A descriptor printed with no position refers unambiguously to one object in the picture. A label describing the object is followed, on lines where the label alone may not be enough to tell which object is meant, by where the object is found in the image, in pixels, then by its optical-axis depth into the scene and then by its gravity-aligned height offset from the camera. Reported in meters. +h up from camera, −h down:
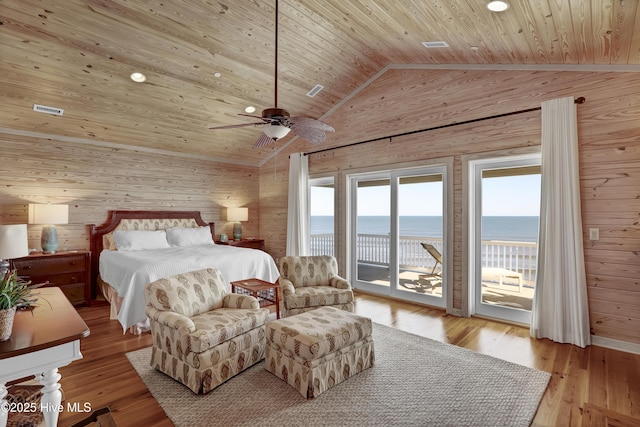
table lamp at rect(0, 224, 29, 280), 2.31 -0.19
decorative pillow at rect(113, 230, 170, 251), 4.94 -0.37
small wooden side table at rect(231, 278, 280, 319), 3.69 -0.79
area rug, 2.15 -1.30
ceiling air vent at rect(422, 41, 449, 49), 3.69 +1.97
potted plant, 1.46 -0.39
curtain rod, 3.38 +1.21
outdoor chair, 4.69 -0.82
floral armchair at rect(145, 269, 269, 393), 2.42 -0.88
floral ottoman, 2.38 -1.02
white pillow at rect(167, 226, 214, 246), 5.59 -0.35
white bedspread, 3.61 -0.62
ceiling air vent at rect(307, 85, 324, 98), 5.10 +1.97
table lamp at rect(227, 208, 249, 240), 6.66 -0.01
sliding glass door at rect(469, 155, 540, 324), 4.00 -0.27
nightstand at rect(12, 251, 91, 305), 4.29 -0.74
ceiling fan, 2.68 +0.80
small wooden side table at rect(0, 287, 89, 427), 1.37 -0.58
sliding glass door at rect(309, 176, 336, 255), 6.05 +0.05
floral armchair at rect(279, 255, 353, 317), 3.64 -0.83
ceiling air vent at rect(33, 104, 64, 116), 4.25 +1.39
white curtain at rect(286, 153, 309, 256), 6.14 +0.22
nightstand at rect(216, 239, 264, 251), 6.48 -0.53
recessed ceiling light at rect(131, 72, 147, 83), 4.03 +1.71
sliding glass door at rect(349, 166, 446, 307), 4.72 -0.25
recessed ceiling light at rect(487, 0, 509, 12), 2.56 +1.67
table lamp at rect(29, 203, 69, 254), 4.44 -0.05
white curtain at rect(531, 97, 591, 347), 3.31 -0.22
